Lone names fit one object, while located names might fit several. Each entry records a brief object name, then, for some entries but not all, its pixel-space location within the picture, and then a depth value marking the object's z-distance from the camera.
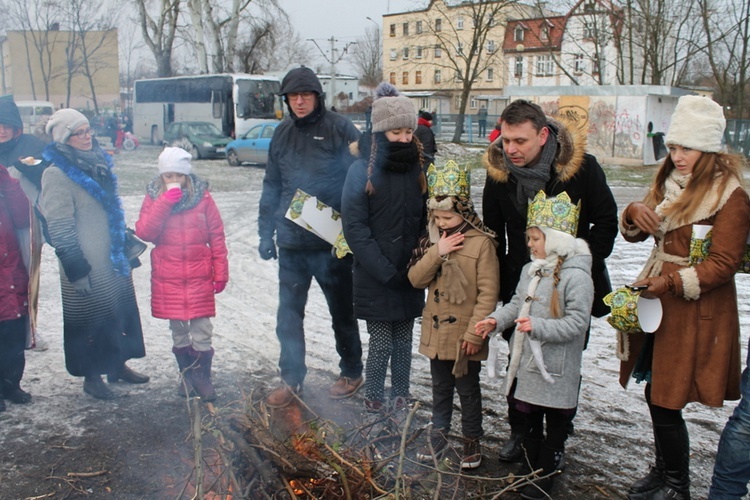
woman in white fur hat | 3.01
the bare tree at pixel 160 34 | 25.32
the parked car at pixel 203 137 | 24.84
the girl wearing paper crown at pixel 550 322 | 3.20
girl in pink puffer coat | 4.35
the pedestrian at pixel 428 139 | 5.07
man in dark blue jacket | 4.40
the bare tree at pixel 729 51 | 23.42
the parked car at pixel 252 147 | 21.61
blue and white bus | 27.69
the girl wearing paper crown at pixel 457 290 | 3.54
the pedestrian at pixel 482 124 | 33.50
